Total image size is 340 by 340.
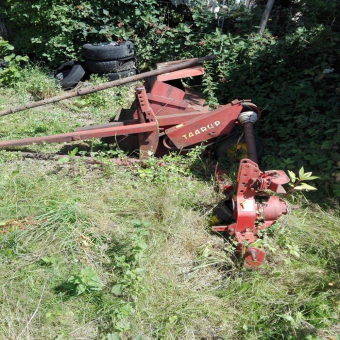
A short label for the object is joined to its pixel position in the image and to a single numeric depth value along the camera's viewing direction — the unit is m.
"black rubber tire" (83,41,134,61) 6.09
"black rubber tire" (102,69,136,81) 6.19
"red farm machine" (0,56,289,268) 2.88
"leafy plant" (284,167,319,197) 3.00
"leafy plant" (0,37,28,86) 5.88
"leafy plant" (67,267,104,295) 2.53
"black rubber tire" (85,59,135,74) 6.17
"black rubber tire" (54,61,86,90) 6.16
